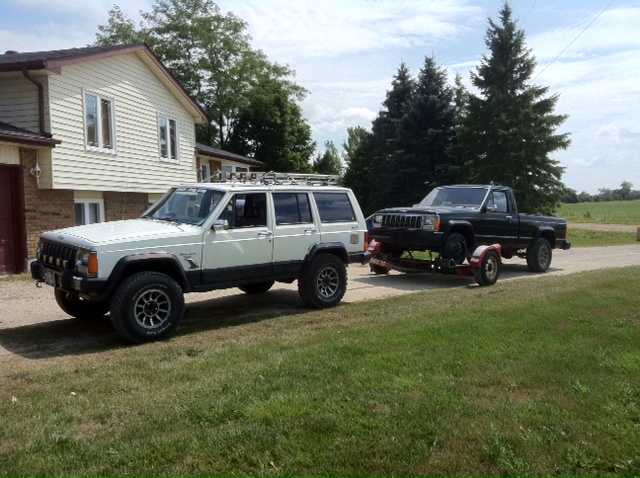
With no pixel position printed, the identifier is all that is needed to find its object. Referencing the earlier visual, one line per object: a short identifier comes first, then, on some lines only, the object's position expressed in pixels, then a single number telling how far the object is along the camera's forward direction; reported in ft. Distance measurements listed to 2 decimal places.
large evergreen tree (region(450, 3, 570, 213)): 101.76
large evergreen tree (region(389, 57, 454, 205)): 111.65
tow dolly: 38.65
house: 44.86
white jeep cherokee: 22.62
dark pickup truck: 39.04
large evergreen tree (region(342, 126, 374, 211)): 134.21
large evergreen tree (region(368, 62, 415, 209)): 117.50
